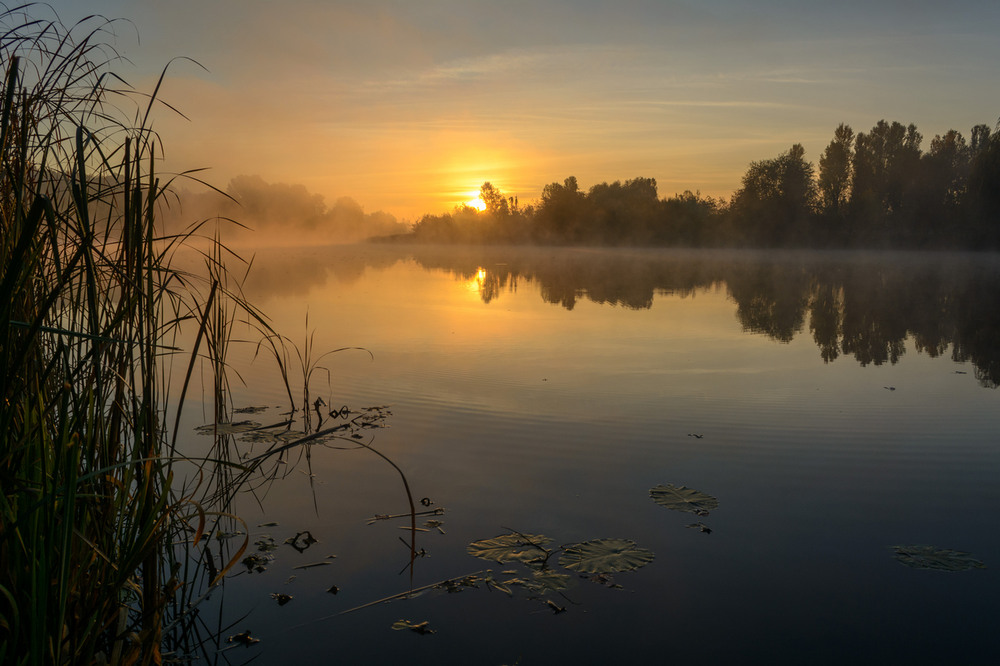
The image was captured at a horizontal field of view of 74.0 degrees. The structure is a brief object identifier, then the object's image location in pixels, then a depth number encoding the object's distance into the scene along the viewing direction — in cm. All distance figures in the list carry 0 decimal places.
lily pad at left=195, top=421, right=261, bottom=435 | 491
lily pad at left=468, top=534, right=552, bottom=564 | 315
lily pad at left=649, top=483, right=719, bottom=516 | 376
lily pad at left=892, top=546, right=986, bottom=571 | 315
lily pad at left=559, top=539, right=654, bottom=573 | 308
